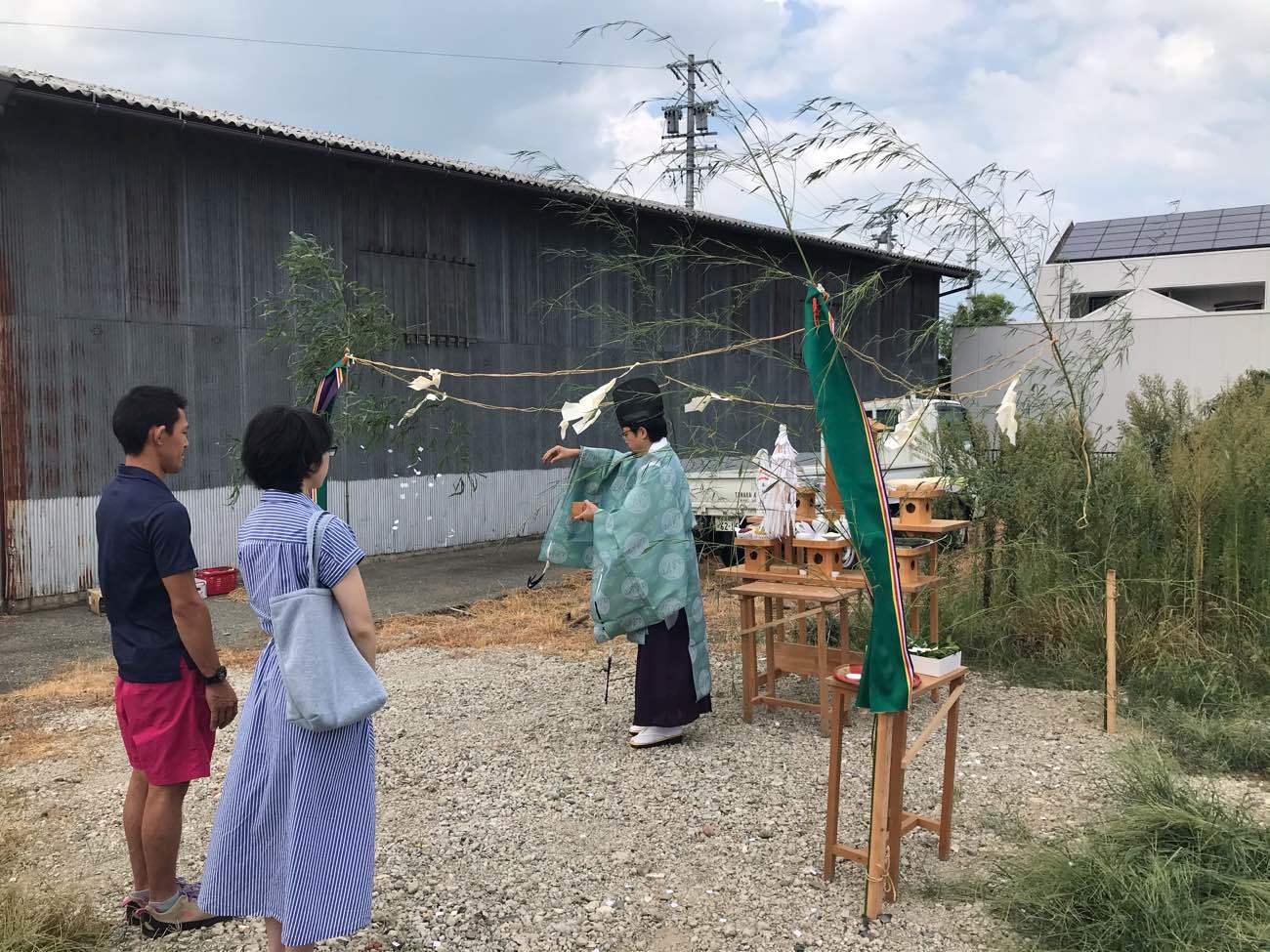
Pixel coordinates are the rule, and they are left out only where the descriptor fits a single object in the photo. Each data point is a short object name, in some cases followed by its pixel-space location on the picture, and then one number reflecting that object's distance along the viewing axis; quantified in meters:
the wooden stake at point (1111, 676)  4.57
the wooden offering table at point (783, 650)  4.57
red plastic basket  8.55
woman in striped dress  2.36
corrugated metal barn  7.93
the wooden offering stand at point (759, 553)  5.00
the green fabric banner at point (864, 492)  2.70
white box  3.26
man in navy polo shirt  2.65
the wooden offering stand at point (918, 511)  5.30
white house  18.02
